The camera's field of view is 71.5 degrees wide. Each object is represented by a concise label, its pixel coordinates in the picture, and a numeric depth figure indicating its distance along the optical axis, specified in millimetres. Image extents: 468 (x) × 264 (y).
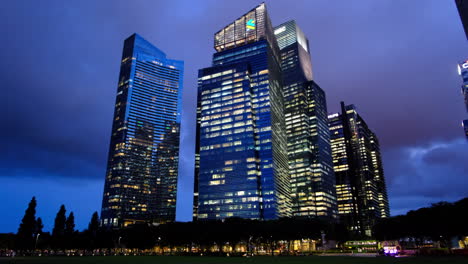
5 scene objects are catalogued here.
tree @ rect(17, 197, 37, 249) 123625
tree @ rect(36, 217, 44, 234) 134488
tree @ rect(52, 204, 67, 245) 151875
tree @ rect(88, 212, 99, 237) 175125
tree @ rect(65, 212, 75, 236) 160175
